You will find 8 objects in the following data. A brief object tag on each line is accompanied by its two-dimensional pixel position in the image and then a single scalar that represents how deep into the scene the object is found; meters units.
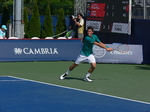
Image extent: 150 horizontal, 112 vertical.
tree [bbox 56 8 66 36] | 37.21
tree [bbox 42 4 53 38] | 37.94
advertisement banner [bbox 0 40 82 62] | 24.03
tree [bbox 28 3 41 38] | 38.41
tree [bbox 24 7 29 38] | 39.06
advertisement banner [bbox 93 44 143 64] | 23.98
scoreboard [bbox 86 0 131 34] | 26.08
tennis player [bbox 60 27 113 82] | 16.84
